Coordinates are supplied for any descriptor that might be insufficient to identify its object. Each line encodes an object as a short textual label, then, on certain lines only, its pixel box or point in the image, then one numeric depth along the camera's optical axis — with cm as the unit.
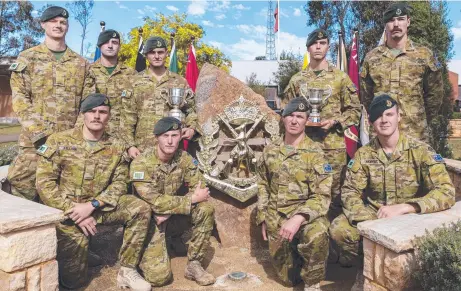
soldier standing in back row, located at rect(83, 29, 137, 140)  433
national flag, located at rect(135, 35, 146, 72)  637
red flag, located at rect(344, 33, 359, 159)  521
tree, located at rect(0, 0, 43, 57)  2055
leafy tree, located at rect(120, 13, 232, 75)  1683
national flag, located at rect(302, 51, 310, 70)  827
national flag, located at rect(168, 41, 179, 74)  637
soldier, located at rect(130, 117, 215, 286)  349
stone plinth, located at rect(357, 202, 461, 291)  248
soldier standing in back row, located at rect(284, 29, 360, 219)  407
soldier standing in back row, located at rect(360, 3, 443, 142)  398
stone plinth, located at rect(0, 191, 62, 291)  263
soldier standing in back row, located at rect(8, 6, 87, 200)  381
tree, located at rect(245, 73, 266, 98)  2683
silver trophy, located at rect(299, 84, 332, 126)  379
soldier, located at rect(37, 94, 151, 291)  328
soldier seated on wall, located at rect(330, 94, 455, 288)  313
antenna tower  3981
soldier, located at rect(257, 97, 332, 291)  340
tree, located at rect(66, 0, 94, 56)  2769
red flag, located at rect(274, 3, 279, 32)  2875
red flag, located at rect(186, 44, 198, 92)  632
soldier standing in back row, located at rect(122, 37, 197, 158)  428
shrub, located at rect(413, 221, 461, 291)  219
